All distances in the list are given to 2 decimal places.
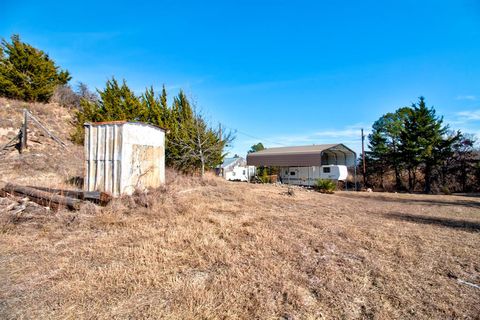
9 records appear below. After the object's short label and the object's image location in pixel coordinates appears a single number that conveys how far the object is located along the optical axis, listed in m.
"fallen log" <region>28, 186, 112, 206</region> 5.57
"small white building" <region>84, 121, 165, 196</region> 6.38
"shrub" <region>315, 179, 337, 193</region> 14.91
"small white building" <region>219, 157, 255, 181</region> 26.51
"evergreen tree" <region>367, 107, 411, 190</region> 20.56
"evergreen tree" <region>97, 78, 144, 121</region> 15.24
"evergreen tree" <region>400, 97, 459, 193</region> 17.73
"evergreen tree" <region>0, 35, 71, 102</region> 14.48
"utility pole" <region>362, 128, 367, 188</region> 20.76
